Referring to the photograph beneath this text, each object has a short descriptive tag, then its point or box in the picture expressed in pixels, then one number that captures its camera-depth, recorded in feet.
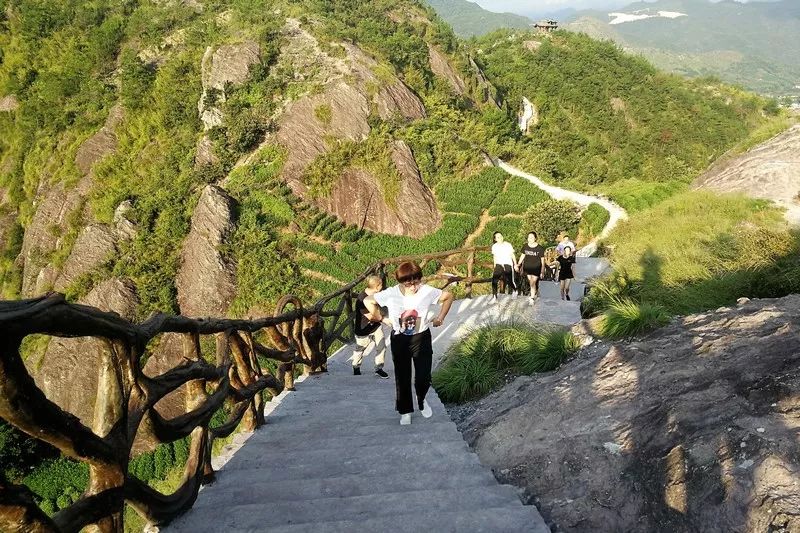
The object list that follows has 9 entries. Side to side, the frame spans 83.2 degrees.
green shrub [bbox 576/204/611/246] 74.23
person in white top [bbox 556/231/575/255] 29.01
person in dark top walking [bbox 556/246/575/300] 29.45
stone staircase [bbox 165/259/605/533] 7.24
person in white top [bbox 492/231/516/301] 29.34
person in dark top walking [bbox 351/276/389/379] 19.44
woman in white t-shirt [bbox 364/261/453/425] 12.35
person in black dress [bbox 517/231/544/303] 28.71
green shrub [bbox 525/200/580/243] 70.28
